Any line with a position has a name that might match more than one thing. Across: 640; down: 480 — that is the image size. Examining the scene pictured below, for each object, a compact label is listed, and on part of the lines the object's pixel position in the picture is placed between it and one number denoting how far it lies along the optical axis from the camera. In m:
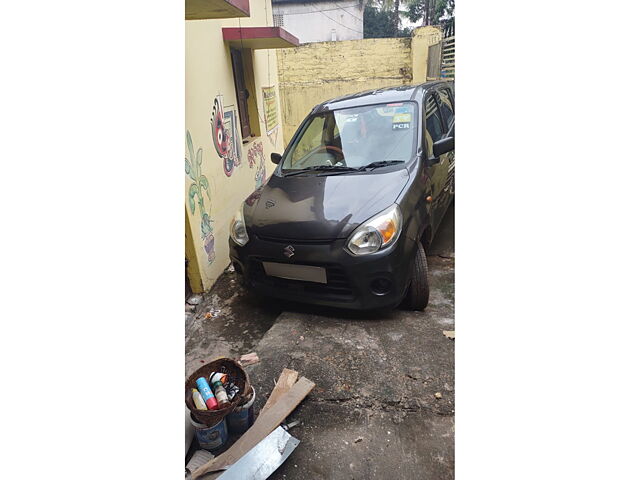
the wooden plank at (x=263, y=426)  1.96
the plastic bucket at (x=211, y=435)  2.05
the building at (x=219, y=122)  3.83
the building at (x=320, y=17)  23.80
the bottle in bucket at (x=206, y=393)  2.15
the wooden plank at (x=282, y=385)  2.44
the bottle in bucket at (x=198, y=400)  2.15
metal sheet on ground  1.78
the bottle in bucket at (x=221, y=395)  2.16
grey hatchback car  3.02
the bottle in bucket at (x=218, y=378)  2.31
